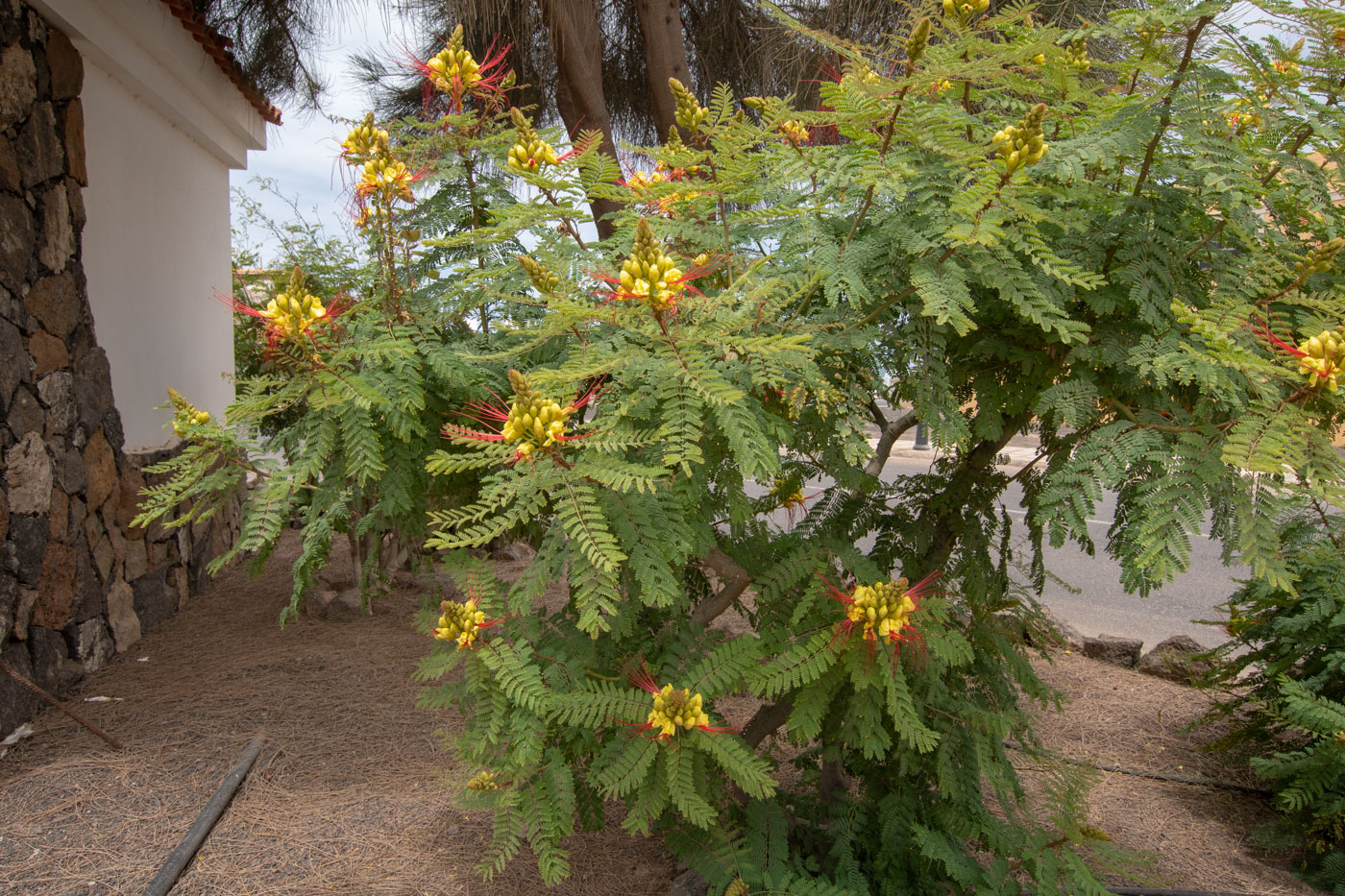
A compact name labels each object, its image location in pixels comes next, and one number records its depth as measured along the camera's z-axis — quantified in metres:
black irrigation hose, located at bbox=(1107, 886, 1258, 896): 2.45
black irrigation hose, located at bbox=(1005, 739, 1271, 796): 3.27
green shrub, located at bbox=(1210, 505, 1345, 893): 2.66
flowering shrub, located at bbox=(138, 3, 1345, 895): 1.46
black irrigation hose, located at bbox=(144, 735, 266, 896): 2.43
